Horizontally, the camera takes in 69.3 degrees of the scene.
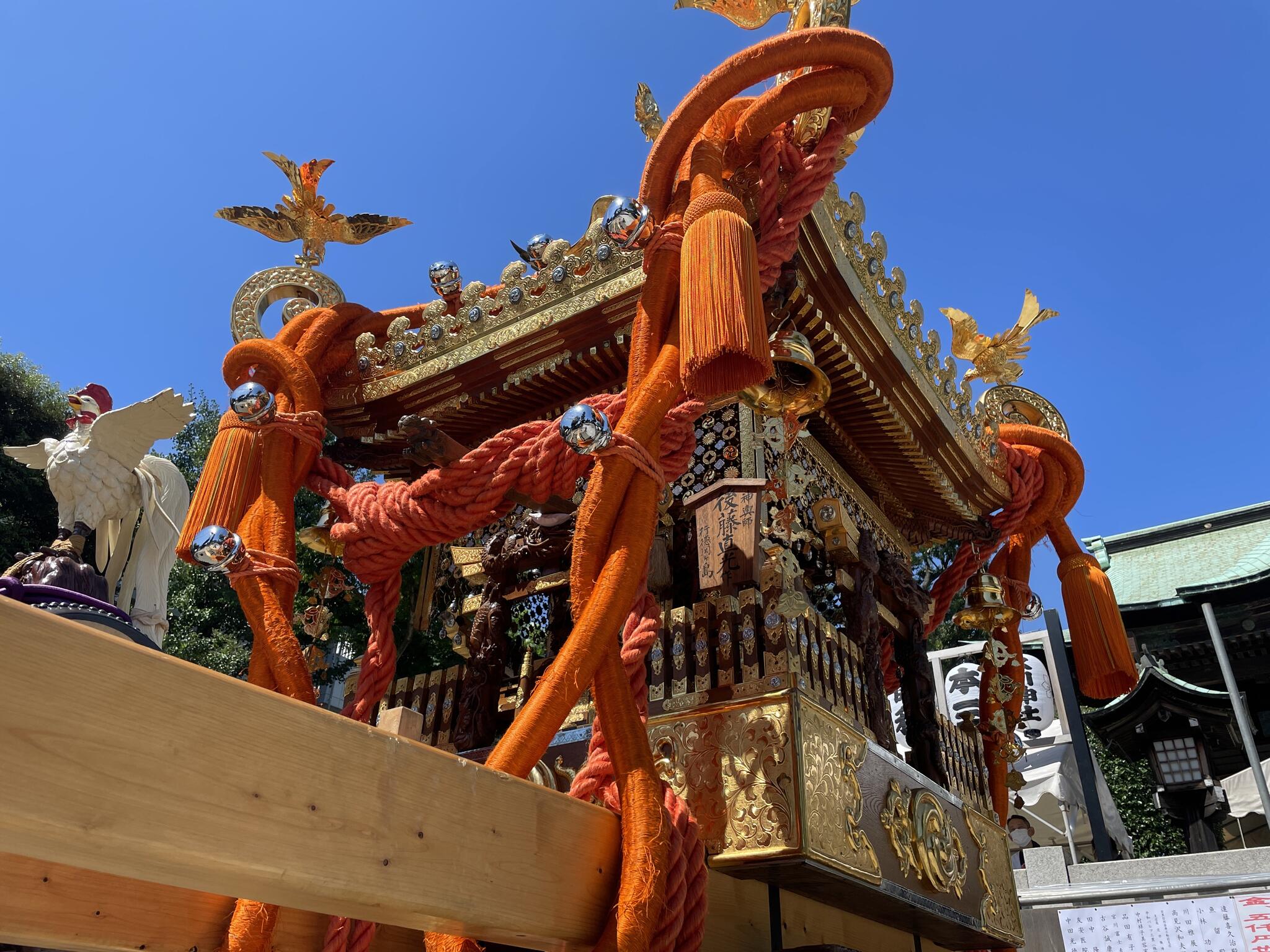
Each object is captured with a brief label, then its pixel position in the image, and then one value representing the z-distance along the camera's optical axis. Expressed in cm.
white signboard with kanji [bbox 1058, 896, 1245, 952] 599
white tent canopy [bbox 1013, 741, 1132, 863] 959
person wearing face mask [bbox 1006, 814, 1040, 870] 874
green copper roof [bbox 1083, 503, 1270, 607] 1491
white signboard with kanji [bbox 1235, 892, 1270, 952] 585
